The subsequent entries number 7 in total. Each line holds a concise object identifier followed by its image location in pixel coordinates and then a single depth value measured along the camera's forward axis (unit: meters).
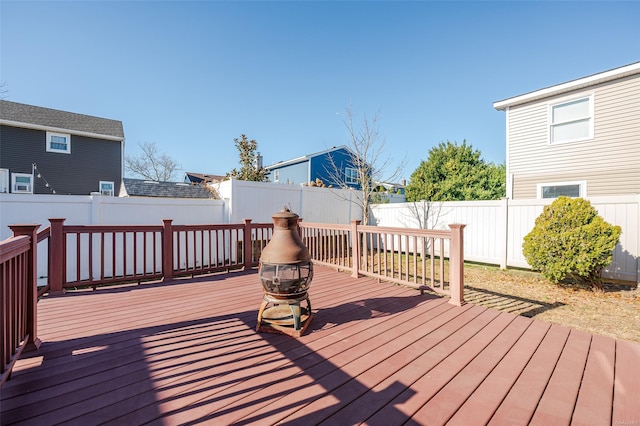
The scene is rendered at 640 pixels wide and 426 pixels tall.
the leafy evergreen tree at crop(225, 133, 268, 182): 10.45
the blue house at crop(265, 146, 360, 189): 17.20
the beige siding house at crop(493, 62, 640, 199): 6.54
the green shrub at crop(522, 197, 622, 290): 4.53
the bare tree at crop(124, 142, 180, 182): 24.06
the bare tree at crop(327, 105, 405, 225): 9.31
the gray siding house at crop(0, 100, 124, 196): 11.54
